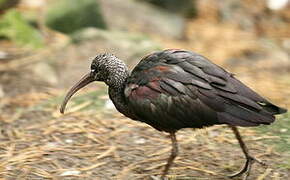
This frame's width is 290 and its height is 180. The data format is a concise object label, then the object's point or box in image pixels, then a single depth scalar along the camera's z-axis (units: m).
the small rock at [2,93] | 11.22
